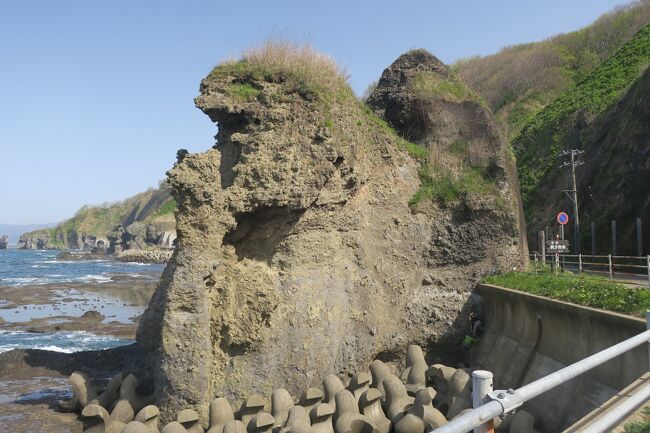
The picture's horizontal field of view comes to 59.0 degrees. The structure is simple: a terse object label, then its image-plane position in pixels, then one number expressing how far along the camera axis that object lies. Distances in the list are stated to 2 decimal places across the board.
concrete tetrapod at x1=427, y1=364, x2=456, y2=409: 11.08
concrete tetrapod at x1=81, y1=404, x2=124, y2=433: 10.63
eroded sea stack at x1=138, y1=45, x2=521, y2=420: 11.71
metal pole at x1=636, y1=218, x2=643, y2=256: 24.22
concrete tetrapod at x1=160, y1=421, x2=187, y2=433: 9.61
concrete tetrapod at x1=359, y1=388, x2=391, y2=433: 10.26
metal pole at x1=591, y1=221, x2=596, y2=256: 28.78
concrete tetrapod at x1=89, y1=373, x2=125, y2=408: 12.12
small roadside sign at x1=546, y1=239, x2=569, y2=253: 17.89
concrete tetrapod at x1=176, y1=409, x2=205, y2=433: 10.45
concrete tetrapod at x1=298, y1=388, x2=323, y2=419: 11.12
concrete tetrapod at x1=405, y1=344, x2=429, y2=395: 12.16
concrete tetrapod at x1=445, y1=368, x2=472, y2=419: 9.74
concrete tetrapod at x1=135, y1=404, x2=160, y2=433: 10.32
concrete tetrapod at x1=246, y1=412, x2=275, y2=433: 9.91
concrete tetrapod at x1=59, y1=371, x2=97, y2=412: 12.41
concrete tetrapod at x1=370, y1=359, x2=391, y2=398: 12.51
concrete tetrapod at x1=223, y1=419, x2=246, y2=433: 9.53
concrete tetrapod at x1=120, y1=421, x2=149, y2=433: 9.39
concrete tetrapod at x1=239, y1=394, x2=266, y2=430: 10.88
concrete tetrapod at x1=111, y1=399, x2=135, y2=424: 11.00
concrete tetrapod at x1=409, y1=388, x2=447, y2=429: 9.35
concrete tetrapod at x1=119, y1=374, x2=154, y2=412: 11.62
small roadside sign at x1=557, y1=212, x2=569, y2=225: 19.90
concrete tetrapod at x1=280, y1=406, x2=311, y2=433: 9.25
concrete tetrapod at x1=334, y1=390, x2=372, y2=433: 9.73
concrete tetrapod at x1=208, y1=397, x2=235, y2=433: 10.39
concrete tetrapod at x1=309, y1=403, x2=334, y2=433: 9.94
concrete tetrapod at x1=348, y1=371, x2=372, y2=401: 11.63
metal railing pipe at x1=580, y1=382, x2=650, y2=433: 3.84
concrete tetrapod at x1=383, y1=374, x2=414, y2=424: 10.55
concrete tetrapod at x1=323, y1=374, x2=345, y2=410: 11.31
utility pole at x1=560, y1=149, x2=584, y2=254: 29.61
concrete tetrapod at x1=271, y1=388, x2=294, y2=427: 10.48
